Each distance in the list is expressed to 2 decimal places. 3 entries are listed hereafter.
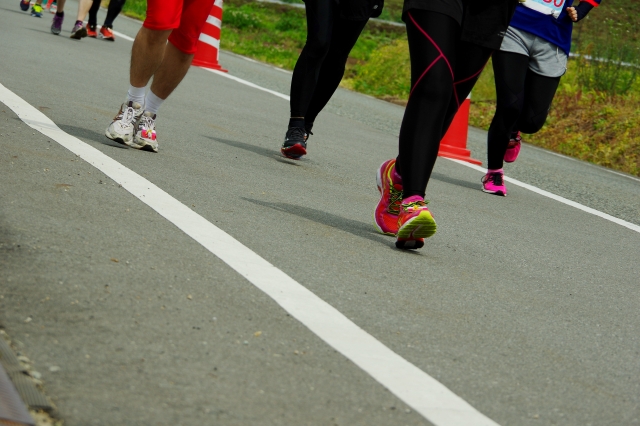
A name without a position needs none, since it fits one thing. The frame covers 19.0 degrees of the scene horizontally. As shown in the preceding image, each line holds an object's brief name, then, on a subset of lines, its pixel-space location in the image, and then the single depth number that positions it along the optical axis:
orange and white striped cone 21.72
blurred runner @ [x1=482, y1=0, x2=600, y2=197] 12.18
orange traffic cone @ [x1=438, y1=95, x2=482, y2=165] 15.77
